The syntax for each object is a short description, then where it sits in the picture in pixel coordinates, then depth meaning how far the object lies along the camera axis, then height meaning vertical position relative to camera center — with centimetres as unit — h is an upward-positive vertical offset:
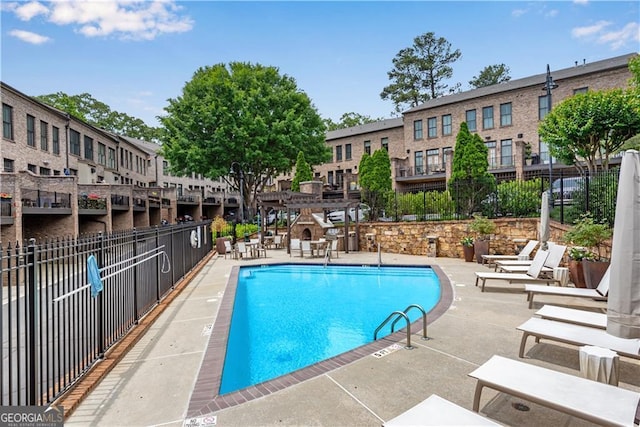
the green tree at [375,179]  2017 +180
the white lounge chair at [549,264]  838 -148
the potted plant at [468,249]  1393 -174
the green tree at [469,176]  1556 +137
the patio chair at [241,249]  1605 -184
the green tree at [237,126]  2728 +668
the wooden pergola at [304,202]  1738 +27
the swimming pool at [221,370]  366 -203
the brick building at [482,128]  2594 +729
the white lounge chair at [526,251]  1110 -150
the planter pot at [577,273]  823 -166
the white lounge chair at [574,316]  462 -159
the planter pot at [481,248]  1354 -168
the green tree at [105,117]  4422 +1480
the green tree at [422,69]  4444 +1788
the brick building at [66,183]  1573 +160
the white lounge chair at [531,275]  829 -170
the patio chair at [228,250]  1681 -201
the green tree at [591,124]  1694 +401
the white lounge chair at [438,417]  257 -160
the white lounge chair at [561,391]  259 -156
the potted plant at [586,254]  776 -120
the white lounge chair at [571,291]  596 -164
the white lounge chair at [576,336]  384 -158
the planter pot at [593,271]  766 -150
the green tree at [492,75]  4359 +1641
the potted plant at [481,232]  1355 -107
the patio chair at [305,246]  1619 -177
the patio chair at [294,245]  1697 -180
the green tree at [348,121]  5581 +1401
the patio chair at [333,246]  1532 -174
